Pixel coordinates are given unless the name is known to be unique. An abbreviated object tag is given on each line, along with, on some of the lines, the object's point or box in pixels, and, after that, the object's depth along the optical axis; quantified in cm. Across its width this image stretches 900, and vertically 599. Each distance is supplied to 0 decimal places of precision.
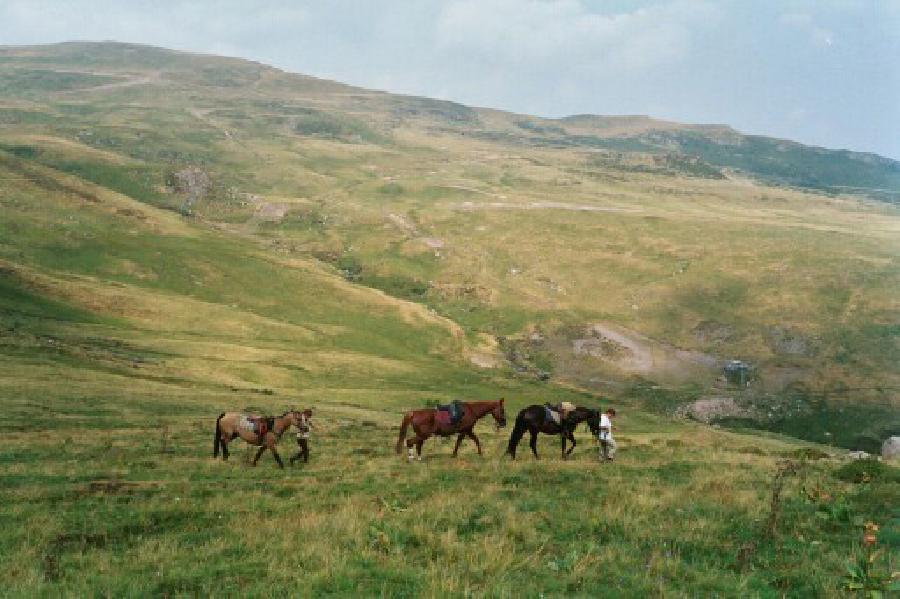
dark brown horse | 2656
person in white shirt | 2624
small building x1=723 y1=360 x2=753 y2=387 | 9250
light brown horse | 2480
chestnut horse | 2597
